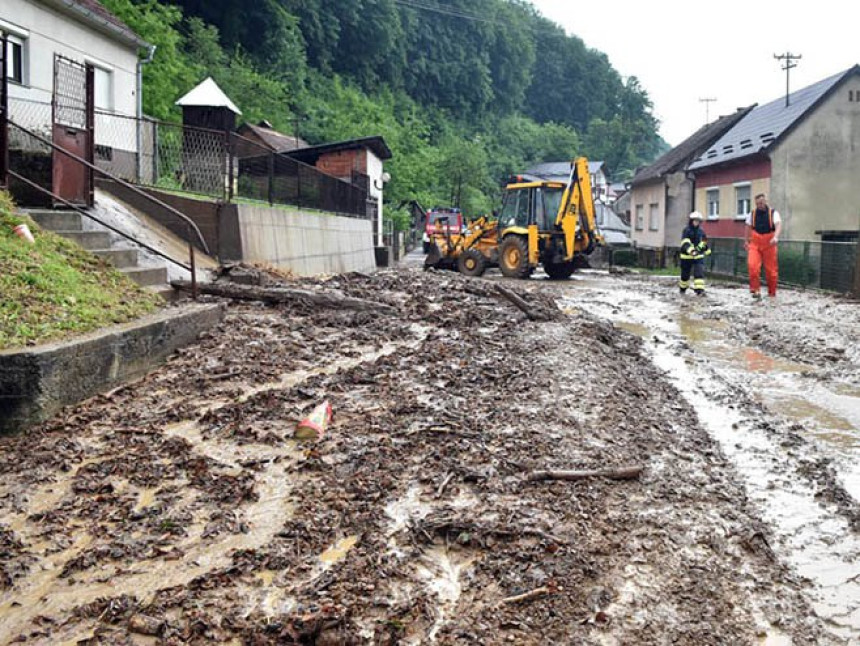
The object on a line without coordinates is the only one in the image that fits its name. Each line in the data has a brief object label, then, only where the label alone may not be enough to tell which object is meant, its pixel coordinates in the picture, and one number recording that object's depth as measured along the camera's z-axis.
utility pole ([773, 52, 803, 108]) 36.00
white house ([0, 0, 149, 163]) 18.50
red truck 42.91
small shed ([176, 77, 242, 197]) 14.55
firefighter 19.39
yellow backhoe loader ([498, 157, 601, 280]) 24.83
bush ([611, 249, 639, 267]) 35.72
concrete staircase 9.59
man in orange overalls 18.22
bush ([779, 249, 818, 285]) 20.52
